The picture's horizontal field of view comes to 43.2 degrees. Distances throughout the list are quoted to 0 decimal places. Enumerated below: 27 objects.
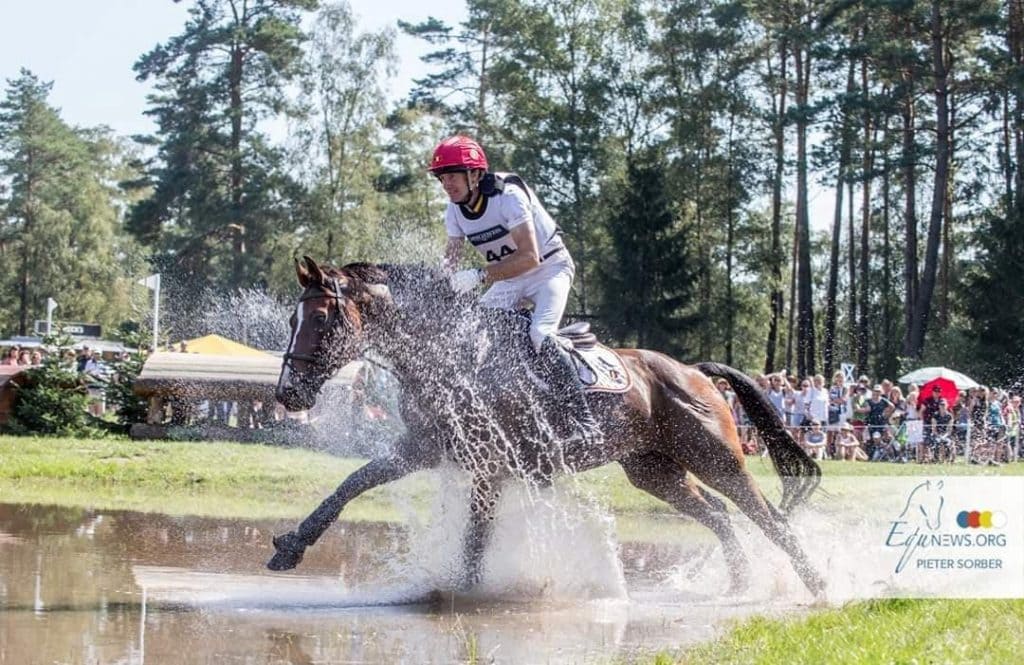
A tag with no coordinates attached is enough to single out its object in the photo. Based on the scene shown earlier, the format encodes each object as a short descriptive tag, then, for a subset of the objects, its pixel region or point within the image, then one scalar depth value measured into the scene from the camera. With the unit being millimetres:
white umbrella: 25656
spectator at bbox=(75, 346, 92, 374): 28428
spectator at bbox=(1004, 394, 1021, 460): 21469
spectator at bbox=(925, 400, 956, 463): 21375
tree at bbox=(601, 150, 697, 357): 44688
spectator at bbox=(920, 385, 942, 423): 22250
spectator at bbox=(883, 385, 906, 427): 22578
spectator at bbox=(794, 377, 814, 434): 23203
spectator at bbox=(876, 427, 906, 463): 21984
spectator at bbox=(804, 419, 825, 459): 22000
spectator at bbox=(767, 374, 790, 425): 23531
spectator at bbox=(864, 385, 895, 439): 22859
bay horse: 7707
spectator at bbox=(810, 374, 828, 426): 22984
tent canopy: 26641
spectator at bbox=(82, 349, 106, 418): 22206
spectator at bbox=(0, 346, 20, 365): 29250
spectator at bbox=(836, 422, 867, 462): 22359
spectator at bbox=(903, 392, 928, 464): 21578
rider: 8008
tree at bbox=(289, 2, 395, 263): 53188
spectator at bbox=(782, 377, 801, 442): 23266
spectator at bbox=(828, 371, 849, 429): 23109
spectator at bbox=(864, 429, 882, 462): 22266
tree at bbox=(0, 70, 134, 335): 73000
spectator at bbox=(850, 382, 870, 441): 23656
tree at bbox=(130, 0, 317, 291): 51781
